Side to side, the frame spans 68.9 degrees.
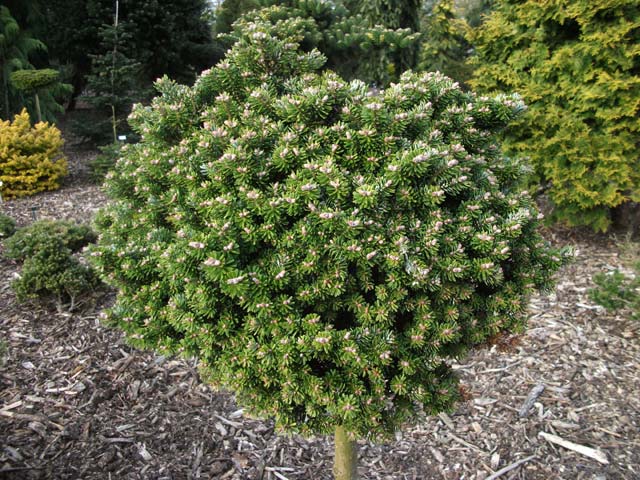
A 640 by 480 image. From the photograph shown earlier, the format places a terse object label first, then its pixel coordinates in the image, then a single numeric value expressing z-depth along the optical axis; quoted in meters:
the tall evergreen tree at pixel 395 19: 9.58
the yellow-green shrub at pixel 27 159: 7.34
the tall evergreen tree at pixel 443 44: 9.45
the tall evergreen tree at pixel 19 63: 9.84
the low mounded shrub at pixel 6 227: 5.52
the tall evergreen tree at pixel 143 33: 11.23
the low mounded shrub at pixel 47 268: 4.27
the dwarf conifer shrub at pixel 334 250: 1.67
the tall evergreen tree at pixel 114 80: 8.82
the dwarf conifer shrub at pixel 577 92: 4.84
